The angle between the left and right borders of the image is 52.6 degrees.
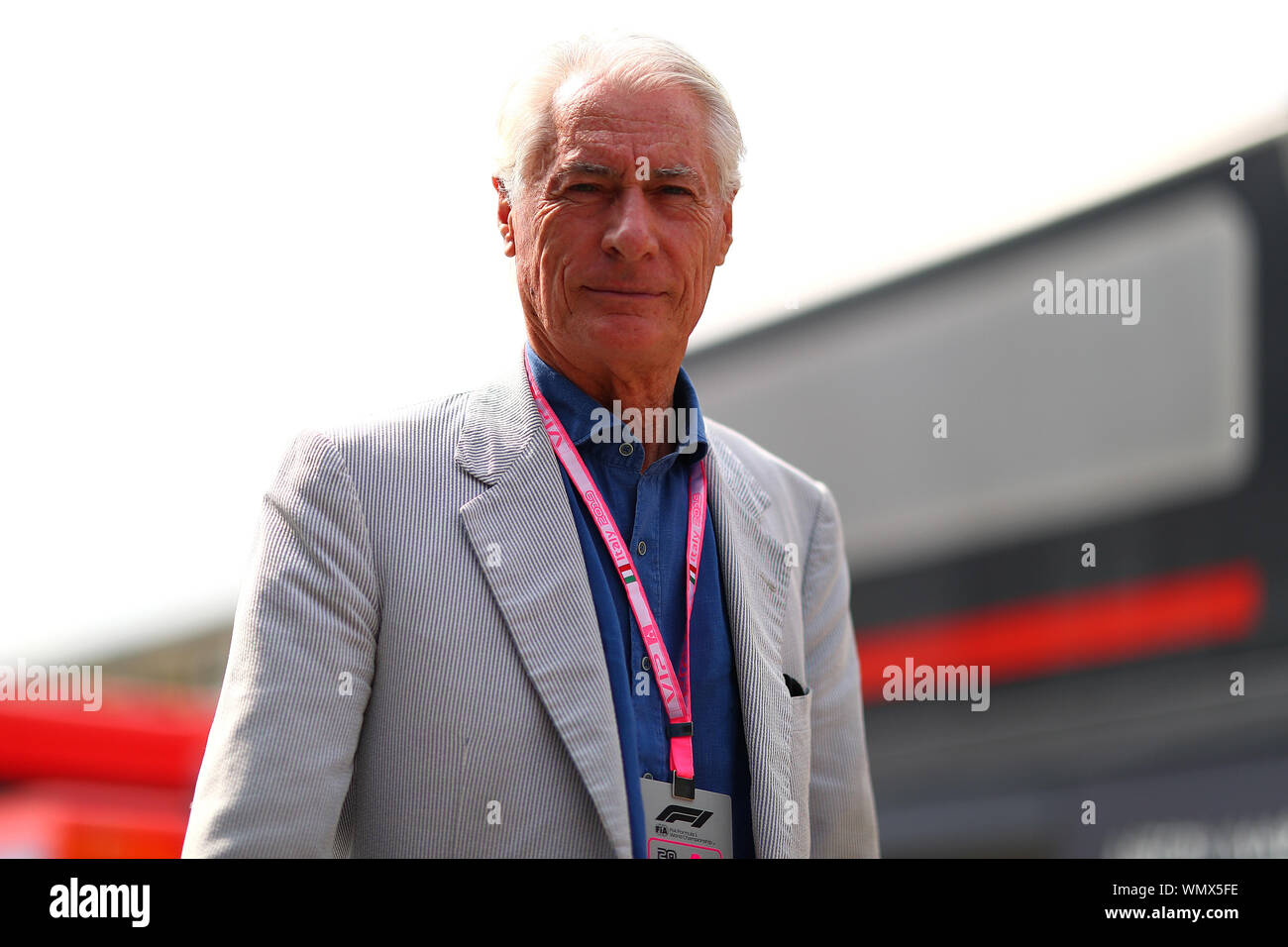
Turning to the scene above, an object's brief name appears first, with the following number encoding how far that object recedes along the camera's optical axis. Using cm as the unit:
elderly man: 174
